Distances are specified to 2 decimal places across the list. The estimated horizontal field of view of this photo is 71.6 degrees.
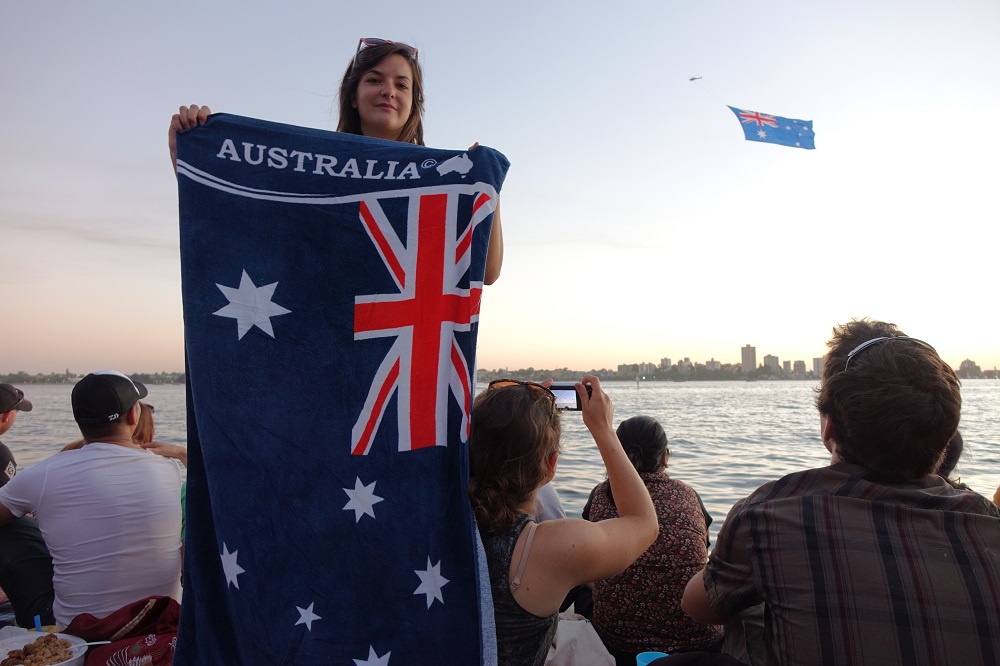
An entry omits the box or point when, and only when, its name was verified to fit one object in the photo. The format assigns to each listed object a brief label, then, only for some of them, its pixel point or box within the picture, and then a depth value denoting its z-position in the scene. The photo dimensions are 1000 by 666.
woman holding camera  1.56
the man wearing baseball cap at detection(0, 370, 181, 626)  2.61
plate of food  1.87
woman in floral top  2.75
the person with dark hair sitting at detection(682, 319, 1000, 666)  1.32
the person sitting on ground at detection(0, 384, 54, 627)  3.00
